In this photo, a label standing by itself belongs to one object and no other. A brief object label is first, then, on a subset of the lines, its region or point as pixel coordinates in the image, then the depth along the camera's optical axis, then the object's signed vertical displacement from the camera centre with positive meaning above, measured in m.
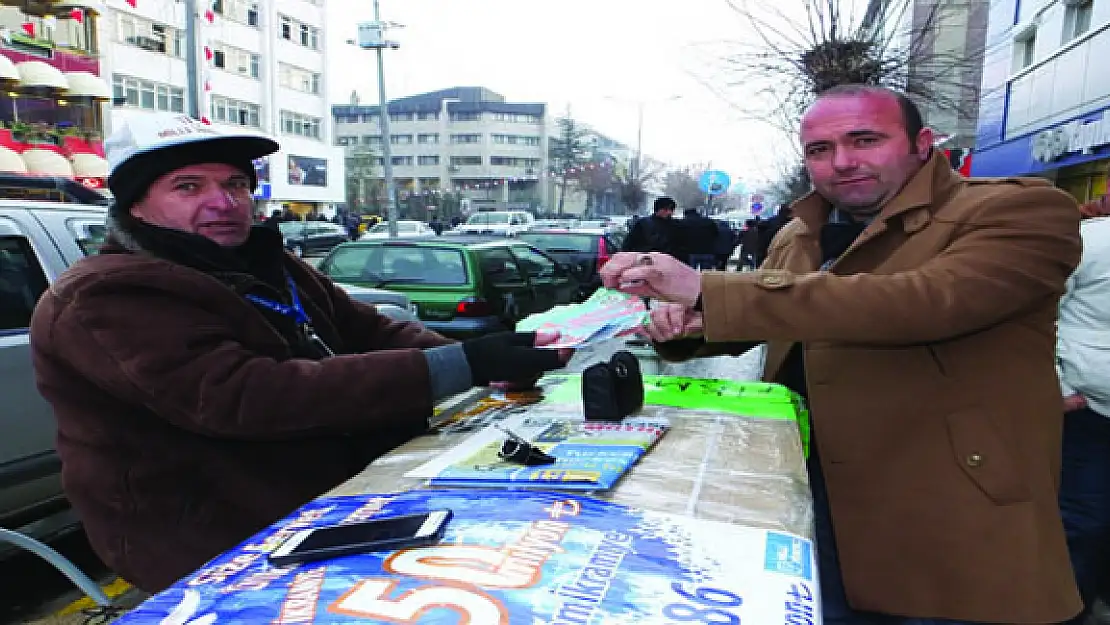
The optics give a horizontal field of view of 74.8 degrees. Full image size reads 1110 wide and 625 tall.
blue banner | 0.88 -0.48
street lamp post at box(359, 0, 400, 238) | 28.42 +6.38
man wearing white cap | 1.51 -0.40
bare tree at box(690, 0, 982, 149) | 8.45 +1.90
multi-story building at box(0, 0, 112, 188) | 22.30 +3.60
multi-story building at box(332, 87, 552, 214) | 99.88 +9.00
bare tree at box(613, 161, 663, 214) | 63.25 +2.29
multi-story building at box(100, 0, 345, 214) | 35.44 +7.15
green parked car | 7.84 -0.76
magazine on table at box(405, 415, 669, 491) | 1.32 -0.50
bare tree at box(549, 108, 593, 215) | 93.50 +8.07
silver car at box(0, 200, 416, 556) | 3.38 -0.78
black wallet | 1.82 -0.45
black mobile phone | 1.03 -0.48
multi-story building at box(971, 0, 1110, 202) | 11.28 +2.39
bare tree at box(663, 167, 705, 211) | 73.44 +2.82
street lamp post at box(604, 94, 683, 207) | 53.03 +5.40
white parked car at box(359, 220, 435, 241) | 31.85 -0.92
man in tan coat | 1.65 -0.34
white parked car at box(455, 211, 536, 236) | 32.97 -0.50
